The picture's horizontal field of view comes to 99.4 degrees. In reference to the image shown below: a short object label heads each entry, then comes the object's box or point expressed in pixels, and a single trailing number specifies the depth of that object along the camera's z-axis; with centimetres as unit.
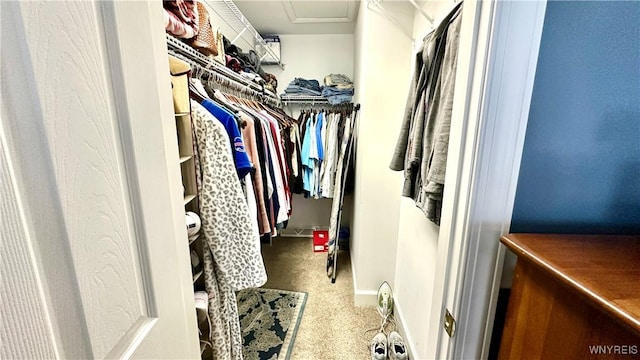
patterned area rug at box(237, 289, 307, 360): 155
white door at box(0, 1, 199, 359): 28
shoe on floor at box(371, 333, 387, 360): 147
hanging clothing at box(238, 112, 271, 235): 133
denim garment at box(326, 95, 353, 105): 258
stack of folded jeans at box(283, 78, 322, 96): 265
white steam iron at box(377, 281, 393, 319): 176
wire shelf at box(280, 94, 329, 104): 266
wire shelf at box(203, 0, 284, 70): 175
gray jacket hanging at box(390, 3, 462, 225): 80
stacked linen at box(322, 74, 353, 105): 259
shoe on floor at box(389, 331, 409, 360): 144
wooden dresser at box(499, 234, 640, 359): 38
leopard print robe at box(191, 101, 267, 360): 104
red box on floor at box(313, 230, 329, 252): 278
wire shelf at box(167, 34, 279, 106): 106
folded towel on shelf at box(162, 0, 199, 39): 101
